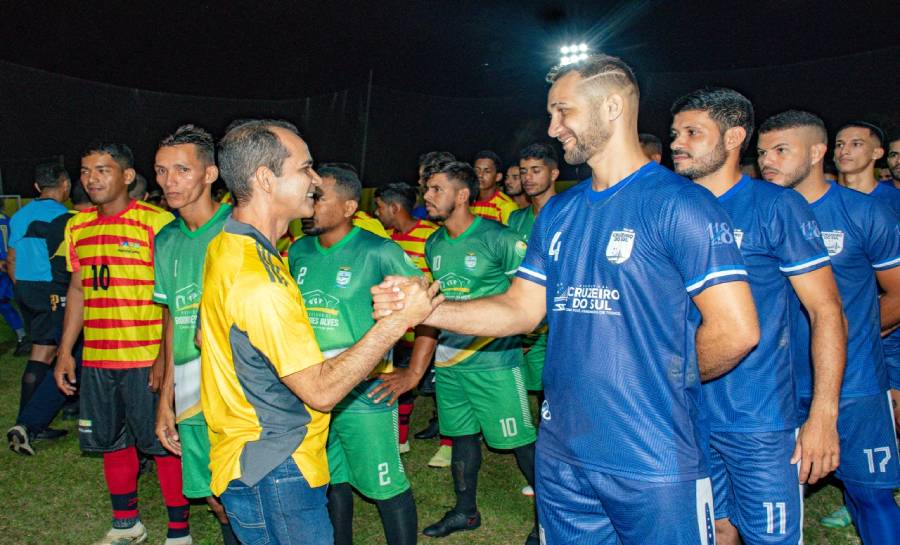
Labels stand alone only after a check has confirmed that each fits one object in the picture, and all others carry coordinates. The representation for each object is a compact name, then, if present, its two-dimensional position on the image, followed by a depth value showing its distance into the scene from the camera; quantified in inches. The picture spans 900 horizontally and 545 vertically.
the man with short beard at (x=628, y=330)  86.3
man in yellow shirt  88.7
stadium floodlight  781.3
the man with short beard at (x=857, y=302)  135.5
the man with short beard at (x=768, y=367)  110.7
